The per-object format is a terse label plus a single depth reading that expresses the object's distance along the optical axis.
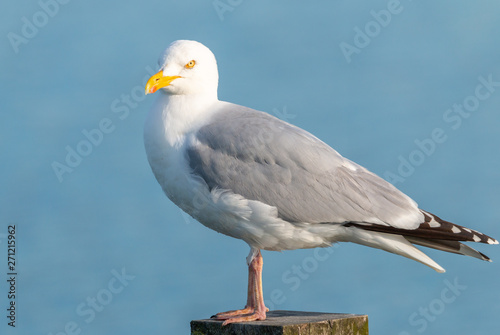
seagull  11.22
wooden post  10.23
